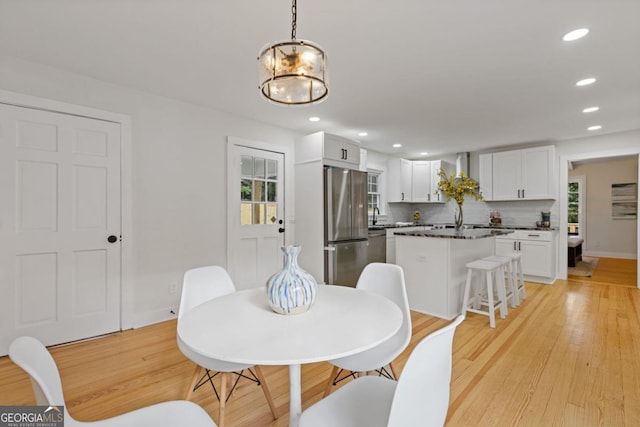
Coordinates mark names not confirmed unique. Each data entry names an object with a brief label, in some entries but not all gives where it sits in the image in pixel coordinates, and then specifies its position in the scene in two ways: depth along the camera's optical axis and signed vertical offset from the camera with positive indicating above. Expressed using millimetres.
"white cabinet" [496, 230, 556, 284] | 4797 -630
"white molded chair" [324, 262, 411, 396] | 1521 -670
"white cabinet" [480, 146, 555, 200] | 4973 +653
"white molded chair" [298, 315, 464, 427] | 834 -584
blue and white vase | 1338 -342
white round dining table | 990 -454
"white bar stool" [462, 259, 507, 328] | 3072 -893
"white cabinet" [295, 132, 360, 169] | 4070 +861
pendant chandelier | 1329 +661
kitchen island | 3299 -605
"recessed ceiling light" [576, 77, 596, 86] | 2783 +1214
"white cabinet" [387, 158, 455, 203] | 6133 +632
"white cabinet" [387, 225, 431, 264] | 5230 -582
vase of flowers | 3705 +286
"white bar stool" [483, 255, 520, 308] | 3586 -840
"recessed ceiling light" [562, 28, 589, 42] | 2035 +1212
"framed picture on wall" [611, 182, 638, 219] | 6859 +294
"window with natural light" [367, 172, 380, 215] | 6066 +423
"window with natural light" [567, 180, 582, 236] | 7582 +145
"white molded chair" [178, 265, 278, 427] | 1472 -540
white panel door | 2436 -130
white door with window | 3771 -33
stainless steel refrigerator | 4039 -179
